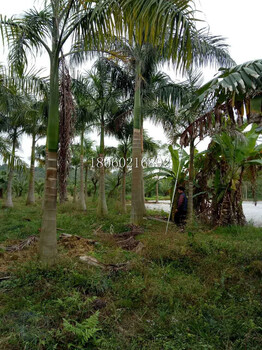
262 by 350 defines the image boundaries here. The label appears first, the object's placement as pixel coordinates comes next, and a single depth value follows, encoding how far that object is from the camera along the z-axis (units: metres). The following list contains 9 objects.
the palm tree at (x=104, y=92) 11.58
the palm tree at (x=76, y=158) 26.31
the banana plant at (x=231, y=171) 8.32
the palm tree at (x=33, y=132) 15.13
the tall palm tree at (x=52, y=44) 4.52
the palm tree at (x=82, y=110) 11.94
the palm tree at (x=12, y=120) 8.93
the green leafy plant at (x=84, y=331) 2.60
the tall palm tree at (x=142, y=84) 9.26
